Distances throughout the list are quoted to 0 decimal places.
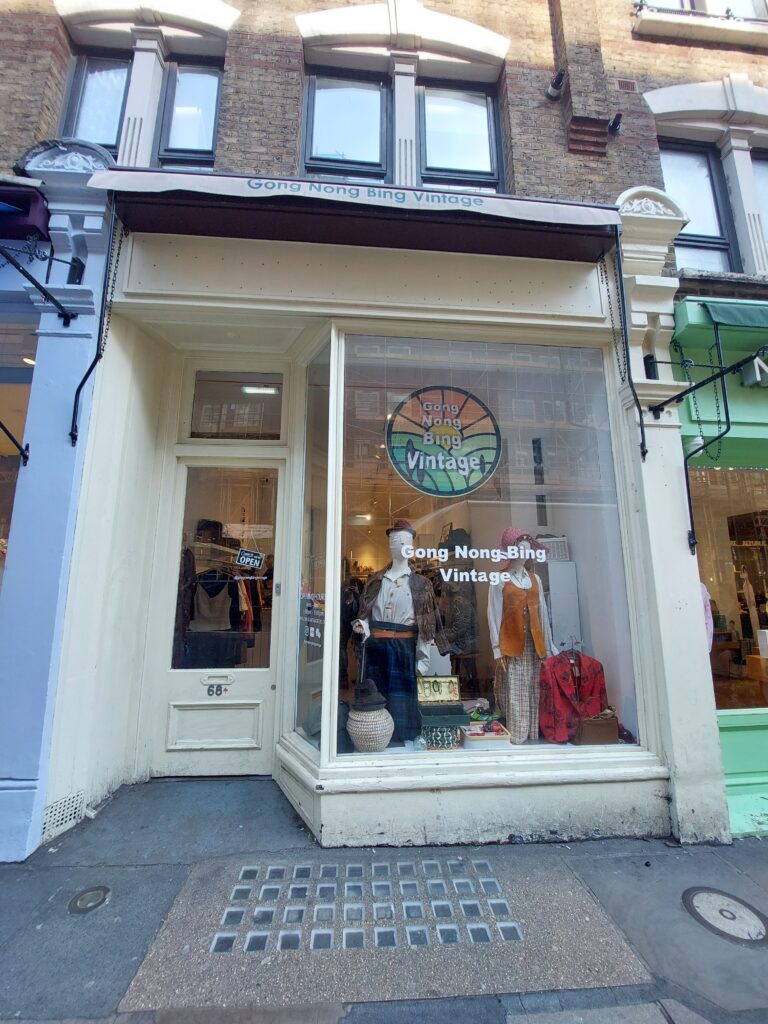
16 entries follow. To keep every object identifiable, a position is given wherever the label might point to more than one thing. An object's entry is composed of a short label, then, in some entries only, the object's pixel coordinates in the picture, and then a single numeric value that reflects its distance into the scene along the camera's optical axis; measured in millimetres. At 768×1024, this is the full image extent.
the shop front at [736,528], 4312
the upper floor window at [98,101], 5316
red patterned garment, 4258
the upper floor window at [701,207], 5562
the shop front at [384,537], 3828
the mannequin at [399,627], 4246
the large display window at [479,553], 4234
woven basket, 3932
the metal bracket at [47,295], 3564
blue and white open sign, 4984
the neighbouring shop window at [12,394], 4129
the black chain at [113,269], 4215
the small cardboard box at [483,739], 4098
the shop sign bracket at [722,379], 3999
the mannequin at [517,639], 4355
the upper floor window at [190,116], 5328
